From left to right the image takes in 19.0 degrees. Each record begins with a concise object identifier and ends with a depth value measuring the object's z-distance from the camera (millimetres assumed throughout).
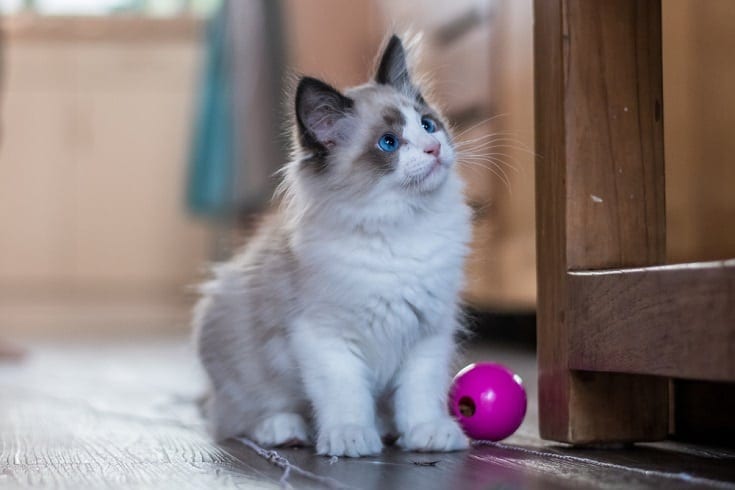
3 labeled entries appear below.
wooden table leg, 1108
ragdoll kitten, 1116
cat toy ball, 1144
